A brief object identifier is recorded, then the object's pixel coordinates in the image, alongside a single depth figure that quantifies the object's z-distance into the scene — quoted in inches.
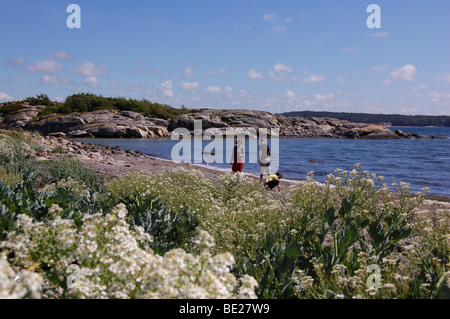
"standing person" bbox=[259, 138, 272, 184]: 579.2
